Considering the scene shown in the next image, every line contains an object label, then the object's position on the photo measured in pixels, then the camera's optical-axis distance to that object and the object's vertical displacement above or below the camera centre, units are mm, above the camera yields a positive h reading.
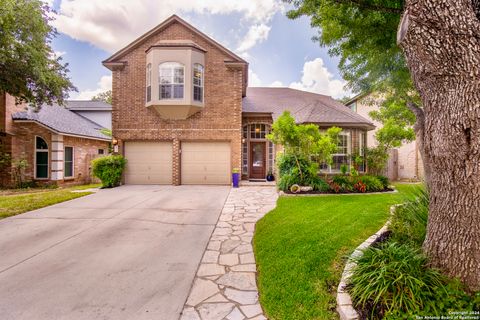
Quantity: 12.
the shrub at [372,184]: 8883 -861
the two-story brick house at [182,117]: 11883 +2537
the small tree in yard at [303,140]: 8305 +925
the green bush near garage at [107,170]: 10922 -363
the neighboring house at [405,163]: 14219 +5
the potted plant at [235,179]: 11297 -838
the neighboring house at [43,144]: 12070 +1134
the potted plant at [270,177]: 12875 -834
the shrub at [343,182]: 8656 -786
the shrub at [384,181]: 9373 -786
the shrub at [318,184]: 8547 -843
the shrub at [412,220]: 3183 -942
